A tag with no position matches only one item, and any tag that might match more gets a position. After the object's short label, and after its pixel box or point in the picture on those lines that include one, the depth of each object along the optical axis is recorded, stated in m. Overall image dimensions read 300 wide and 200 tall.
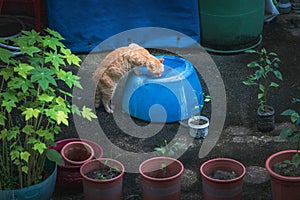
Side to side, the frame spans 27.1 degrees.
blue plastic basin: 5.22
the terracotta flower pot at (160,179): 4.11
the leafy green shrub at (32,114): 3.80
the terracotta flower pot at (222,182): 4.07
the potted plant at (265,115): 5.03
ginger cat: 5.33
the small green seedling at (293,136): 3.97
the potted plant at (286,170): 4.00
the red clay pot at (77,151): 4.54
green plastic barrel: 6.37
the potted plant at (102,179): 4.15
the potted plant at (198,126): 5.05
